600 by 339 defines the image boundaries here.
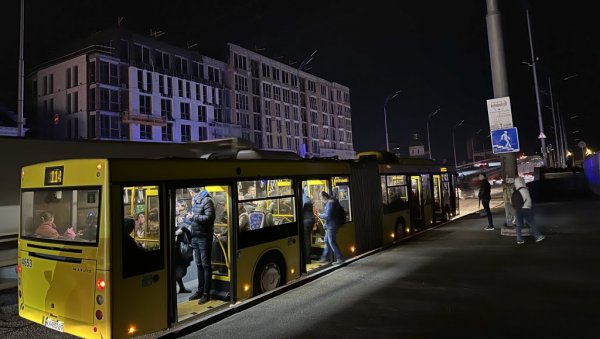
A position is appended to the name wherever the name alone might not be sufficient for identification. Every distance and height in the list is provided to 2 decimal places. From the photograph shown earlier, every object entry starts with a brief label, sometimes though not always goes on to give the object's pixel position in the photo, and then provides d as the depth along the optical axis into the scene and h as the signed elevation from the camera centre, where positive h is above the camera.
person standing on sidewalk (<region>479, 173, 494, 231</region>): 13.98 -0.08
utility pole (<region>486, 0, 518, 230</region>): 12.86 +3.93
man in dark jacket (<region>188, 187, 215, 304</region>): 6.89 -0.40
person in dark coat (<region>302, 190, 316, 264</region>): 9.52 -0.42
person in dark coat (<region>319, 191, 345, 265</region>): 9.69 -0.58
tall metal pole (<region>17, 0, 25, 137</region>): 22.78 +8.10
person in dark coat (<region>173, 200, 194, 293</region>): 7.14 -0.67
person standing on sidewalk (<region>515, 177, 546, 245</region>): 11.05 -0.55
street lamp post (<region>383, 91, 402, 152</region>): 38.02 +7.35
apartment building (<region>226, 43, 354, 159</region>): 63.16 +16.74
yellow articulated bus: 5.24 -0.45
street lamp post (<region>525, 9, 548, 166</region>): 26.34 +6.45
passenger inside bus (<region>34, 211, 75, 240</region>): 5.87 -0.17
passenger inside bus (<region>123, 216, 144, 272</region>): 5.34 -0.51
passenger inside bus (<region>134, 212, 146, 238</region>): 6.98 -0.24
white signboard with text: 12.79 +2.37
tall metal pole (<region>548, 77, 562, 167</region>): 39.50 +8.54
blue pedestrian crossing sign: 12.51 +1.50
